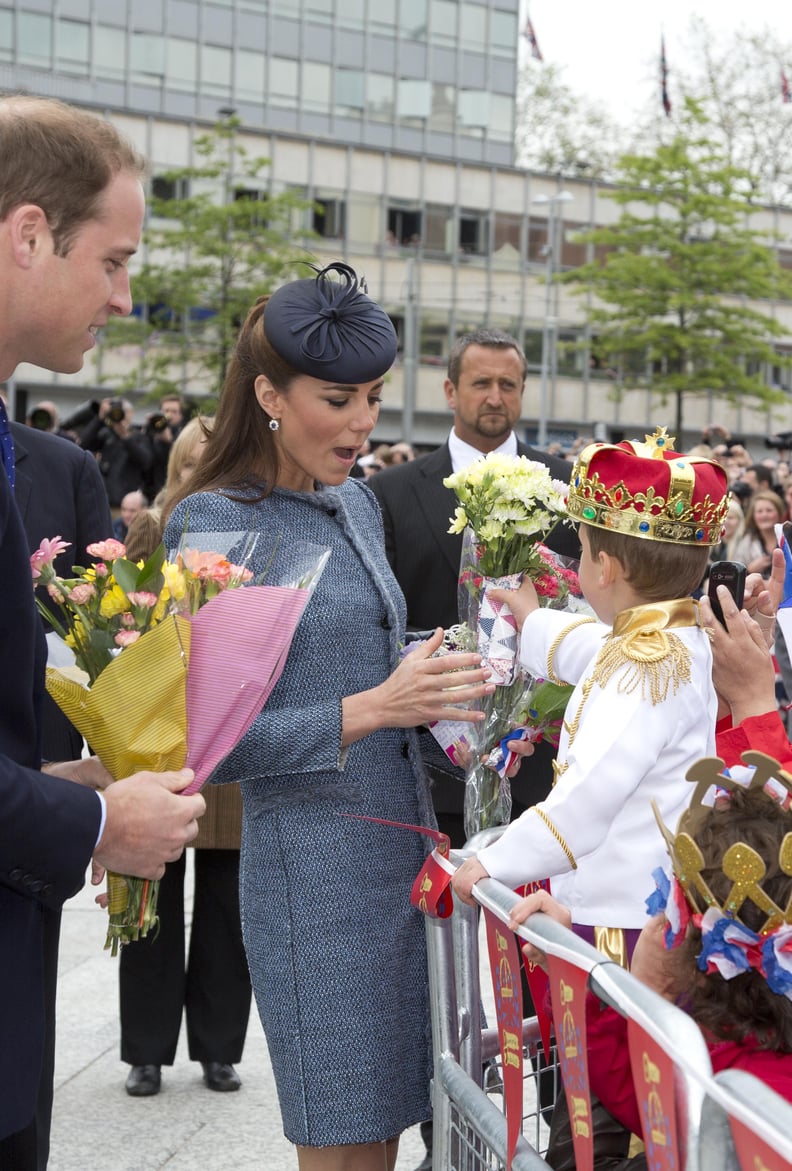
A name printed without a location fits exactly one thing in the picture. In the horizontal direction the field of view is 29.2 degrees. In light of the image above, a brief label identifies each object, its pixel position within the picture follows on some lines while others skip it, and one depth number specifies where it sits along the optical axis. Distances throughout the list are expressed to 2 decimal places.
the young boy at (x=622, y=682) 2.44
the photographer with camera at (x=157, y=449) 14.40
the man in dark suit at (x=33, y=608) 2.04
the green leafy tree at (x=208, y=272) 32.56
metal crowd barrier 1.32
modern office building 45.47
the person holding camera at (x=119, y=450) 14.11
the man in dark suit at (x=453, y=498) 4.83
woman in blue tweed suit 2.83
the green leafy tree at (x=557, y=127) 51.56
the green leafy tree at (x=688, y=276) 36.00
